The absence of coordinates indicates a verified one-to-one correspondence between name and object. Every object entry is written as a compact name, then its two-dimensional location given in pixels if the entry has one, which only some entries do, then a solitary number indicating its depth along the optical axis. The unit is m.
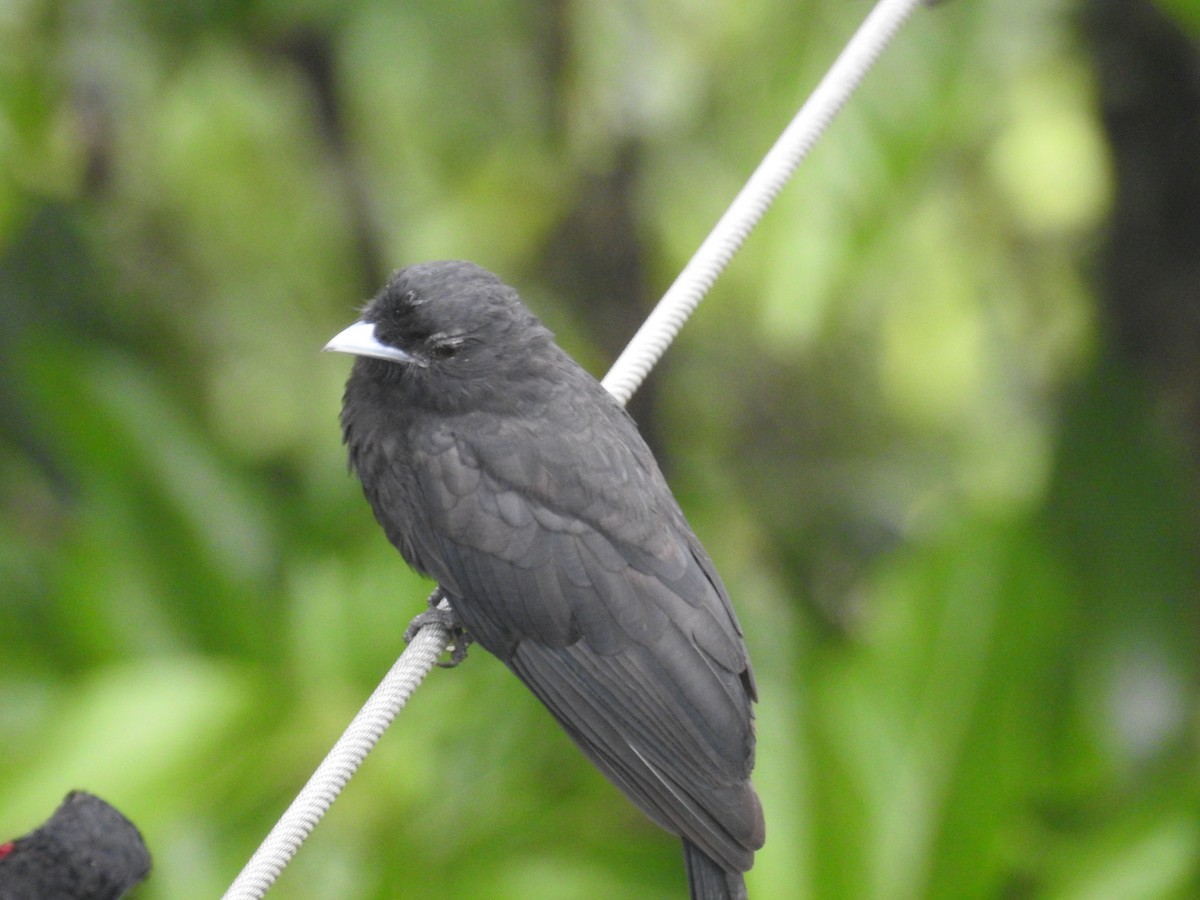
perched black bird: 6.12
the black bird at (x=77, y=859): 4.91
